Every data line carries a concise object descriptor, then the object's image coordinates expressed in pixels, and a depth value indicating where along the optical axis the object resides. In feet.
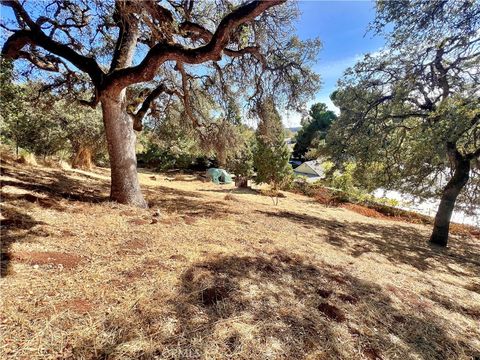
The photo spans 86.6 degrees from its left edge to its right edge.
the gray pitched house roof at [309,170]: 105.70
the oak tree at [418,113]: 15.42
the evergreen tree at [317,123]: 102.63
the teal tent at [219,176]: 64.03
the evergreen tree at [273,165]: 50.98
